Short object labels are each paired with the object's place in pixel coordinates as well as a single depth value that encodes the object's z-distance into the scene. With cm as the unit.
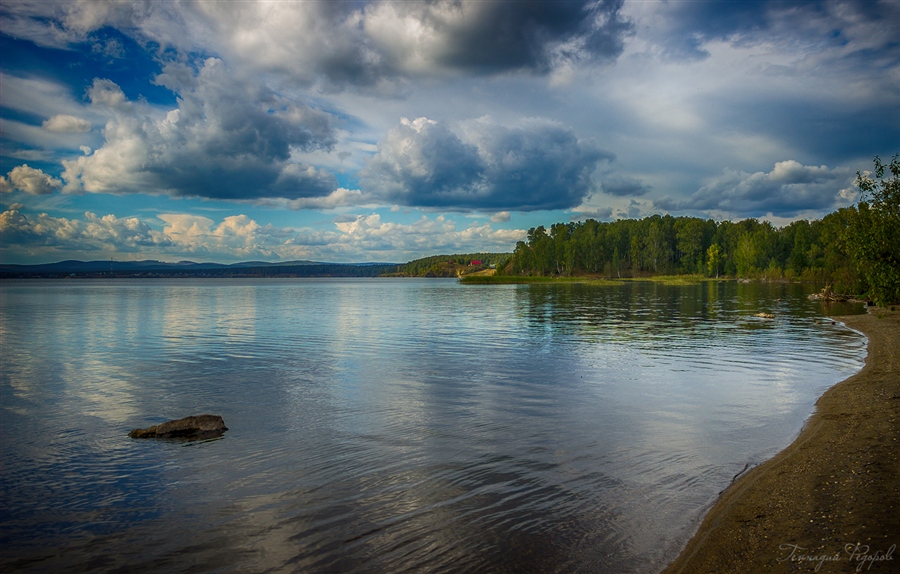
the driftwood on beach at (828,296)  8944
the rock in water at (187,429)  1798
